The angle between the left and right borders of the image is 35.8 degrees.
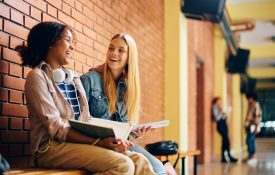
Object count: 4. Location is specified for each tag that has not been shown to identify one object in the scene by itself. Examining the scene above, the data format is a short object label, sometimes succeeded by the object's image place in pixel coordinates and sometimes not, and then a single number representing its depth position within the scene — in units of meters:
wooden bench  3.61
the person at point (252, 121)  8.94
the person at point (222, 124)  8.78
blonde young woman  2.59
